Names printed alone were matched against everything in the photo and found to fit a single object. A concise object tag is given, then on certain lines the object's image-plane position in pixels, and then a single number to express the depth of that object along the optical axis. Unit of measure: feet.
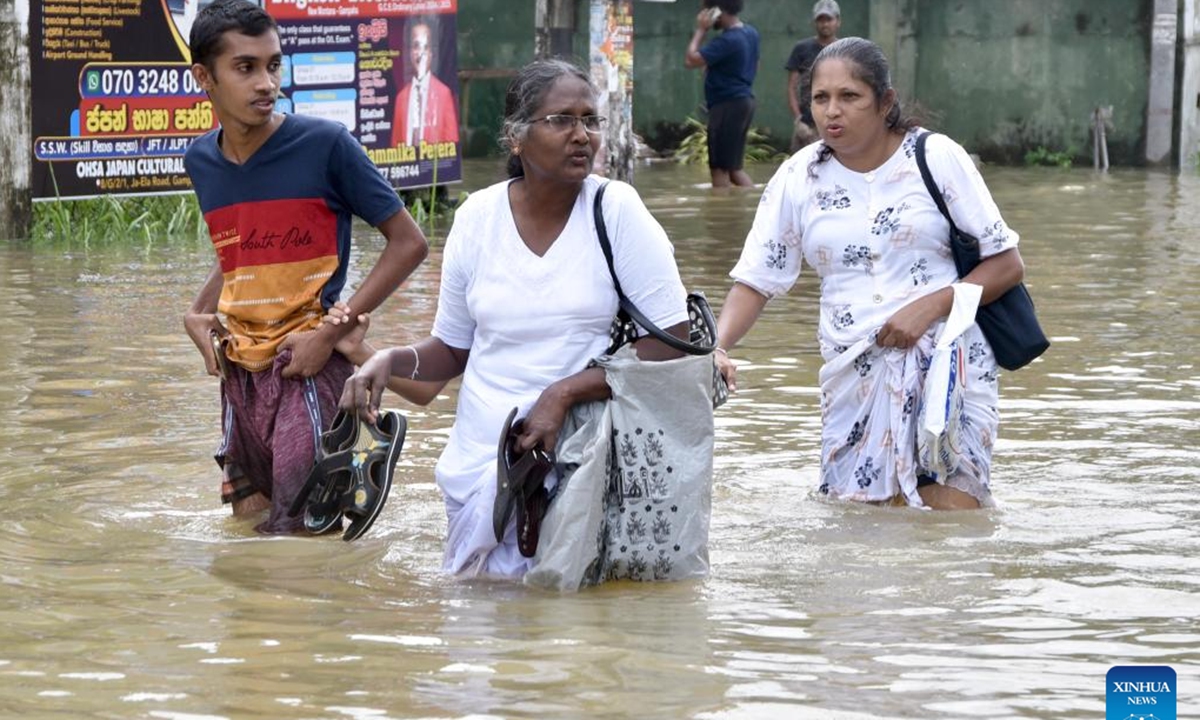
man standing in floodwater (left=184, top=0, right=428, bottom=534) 18.95
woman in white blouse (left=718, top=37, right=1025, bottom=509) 20.22
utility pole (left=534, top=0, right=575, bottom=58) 59.82
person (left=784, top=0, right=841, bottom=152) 62.90
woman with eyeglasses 16.98
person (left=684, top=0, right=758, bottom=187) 61.00
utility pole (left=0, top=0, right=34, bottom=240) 43.16
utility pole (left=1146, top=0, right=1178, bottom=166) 71.56
